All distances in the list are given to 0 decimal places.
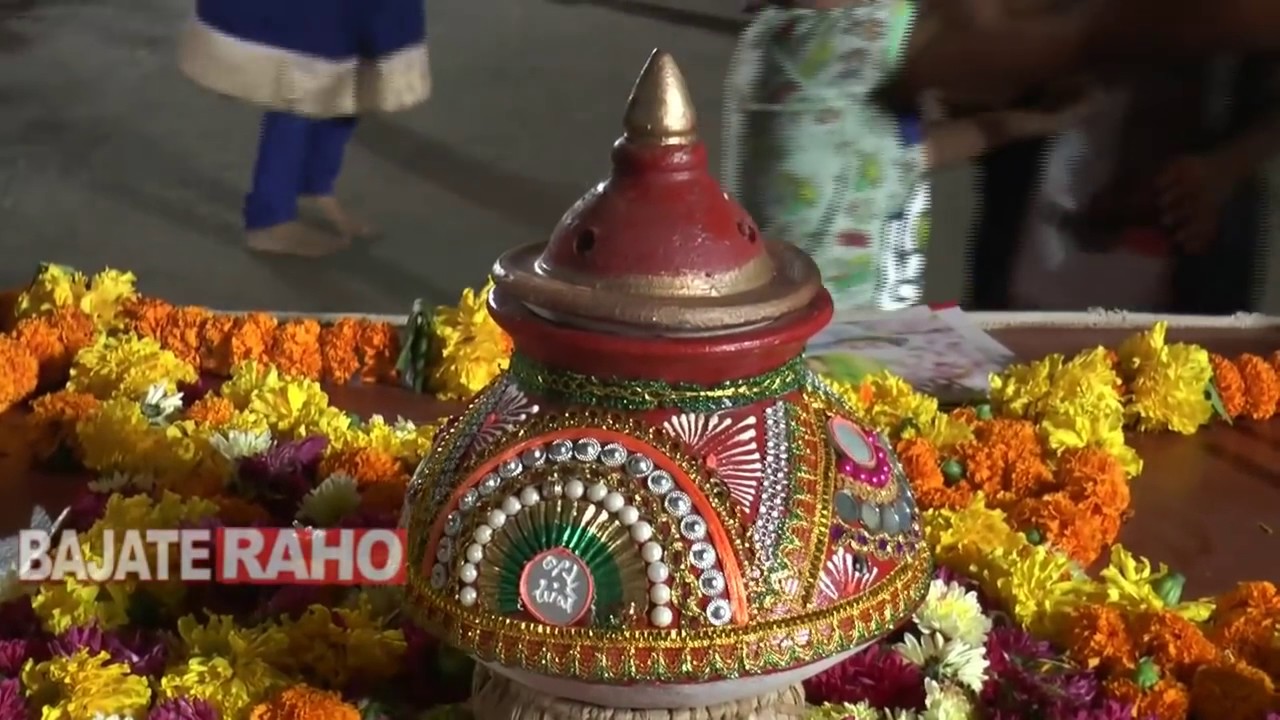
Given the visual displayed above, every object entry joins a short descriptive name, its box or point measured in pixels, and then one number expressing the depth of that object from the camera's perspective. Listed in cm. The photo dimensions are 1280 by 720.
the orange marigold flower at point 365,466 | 101
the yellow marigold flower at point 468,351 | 126
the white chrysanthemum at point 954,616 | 82
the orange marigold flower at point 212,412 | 112
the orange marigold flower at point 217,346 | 130
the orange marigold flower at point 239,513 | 94
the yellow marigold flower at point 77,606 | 82
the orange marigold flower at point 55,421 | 112
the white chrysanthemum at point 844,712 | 75
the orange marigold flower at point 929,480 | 102
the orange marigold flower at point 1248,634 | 84
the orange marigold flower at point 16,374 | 119
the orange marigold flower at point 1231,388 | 124
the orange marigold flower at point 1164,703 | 78
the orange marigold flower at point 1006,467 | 107
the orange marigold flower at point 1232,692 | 77
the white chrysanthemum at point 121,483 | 103
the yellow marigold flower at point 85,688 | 74
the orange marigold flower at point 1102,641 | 82
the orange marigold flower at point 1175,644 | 81
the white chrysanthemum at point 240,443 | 105
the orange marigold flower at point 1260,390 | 124
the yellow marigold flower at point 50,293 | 135
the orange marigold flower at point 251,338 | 129
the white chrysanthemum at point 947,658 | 80
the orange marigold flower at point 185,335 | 131
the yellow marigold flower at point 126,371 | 120
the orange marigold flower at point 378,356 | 133
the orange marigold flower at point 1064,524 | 99
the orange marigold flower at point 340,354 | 132
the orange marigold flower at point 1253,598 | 87
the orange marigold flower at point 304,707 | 72
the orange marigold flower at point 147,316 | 133
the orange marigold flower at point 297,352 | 130
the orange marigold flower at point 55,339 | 127
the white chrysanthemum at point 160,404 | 114
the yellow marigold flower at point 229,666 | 75
